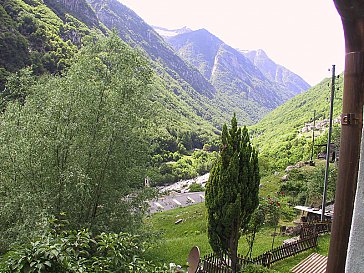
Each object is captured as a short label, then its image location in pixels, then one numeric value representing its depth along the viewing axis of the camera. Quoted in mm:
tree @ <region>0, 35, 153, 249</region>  15039
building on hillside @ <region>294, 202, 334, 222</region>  24750
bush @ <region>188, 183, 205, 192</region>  100812
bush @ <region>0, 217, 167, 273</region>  3902
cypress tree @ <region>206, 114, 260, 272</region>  13805
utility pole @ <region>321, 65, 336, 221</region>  20125
